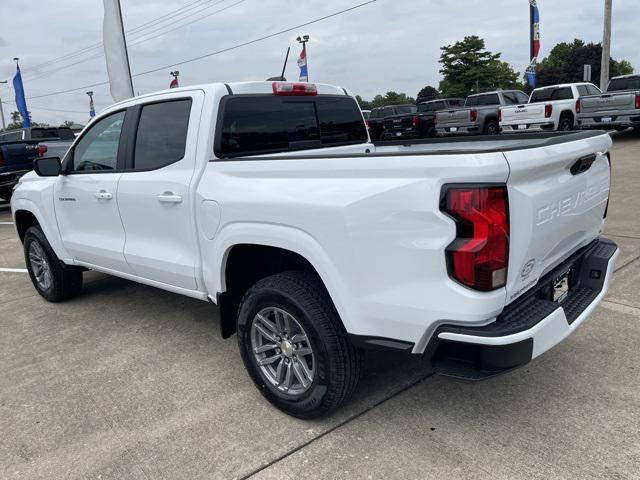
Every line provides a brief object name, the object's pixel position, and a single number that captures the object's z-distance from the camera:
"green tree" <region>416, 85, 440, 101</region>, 86.09
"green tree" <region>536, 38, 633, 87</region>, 64.00
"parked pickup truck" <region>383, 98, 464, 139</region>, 18.88
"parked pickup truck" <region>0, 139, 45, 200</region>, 11.28
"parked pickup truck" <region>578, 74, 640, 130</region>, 15.41
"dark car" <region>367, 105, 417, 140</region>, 20.12
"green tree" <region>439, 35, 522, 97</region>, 66.88
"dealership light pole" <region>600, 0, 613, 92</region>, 21.16
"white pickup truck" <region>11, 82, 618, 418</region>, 2.17
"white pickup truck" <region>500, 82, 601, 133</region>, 16.06
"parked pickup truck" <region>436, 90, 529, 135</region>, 17.39
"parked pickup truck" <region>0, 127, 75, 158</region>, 14.48
